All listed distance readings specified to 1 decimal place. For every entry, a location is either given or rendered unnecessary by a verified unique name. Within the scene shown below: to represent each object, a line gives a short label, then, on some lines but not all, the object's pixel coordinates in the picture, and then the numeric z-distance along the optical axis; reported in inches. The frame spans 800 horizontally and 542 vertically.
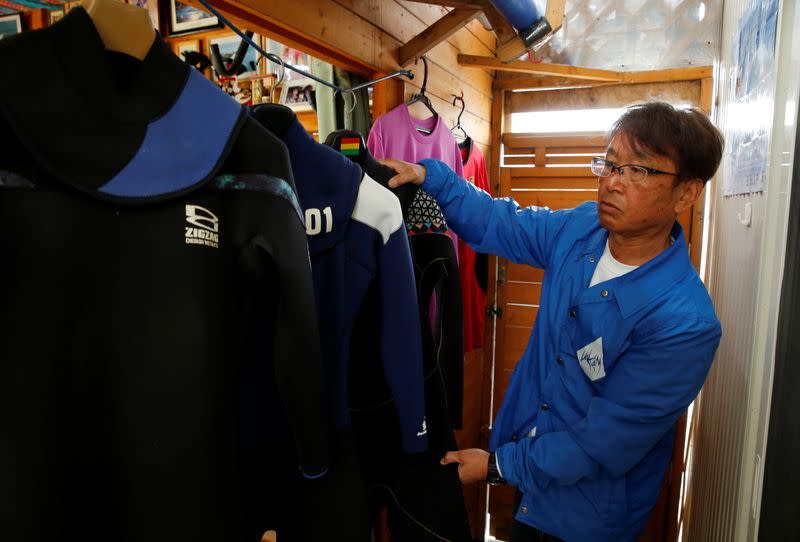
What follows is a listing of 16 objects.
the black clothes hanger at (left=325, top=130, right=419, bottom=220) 49.5
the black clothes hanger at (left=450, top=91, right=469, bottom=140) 91.3
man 44.8
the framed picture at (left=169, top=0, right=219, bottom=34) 115.5
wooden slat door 114.3
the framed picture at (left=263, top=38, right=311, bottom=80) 99.3
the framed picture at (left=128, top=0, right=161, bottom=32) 117.3
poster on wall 40.6
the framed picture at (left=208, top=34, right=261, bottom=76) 116.0
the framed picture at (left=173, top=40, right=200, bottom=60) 119.9
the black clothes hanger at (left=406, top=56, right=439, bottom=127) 72.4
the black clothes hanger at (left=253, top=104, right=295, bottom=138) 39.9
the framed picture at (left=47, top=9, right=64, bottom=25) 116.6
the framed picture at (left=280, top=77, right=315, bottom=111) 112.7
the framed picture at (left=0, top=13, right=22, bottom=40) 124.2
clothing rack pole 40.8
